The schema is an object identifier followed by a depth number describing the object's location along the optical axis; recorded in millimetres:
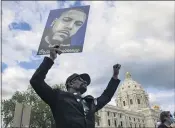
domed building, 71812
